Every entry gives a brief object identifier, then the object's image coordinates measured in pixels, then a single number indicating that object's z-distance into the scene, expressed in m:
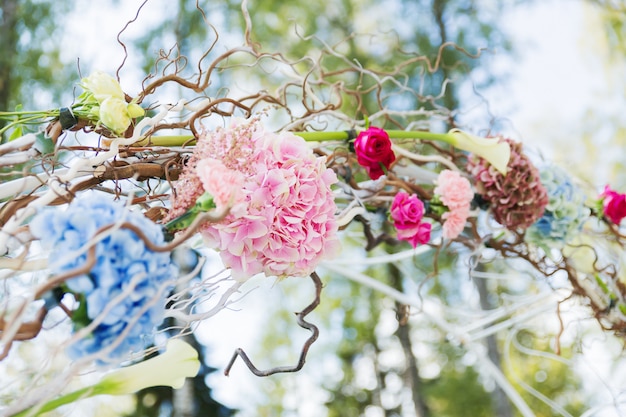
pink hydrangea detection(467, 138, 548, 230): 0.99
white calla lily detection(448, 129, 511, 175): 0.93
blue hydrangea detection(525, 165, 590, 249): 1.06
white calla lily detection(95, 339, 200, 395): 0.50
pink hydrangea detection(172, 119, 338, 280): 0.59
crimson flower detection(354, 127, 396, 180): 0.82
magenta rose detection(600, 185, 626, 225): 1.18
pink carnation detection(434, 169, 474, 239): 0.94
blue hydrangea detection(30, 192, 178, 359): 0.43
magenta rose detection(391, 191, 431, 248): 0.91
